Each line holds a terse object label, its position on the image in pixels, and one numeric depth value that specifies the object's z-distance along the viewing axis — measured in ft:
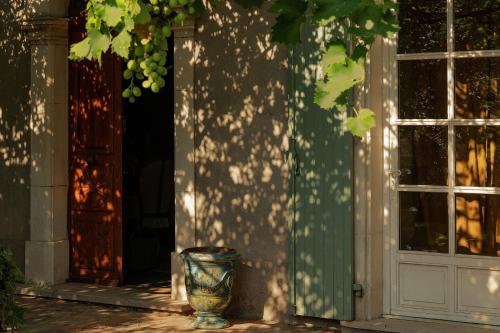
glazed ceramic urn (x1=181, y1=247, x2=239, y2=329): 29.07
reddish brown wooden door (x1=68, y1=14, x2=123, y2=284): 34.82
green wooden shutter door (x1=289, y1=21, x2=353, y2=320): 28.02
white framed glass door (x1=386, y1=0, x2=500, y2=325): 26.63
